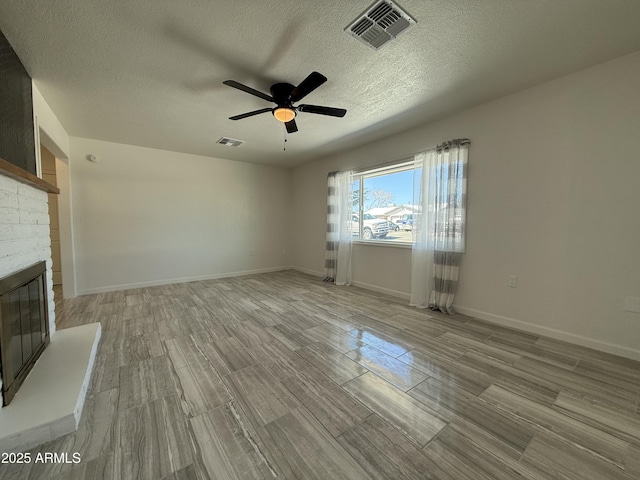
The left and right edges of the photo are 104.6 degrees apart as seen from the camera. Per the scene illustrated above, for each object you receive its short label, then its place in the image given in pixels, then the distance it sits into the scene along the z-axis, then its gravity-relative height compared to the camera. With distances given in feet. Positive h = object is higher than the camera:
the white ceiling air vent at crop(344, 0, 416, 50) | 5.19 +4.62
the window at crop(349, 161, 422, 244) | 12.43 +1.33
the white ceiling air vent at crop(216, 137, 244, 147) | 13.15 +4.65
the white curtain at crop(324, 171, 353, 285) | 15.10 -0.09
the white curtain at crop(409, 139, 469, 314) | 9.98 +0.16
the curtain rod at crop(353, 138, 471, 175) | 9.84 +3.41
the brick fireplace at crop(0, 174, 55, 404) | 4.98 -0.15
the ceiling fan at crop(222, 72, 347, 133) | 7.27 +3.81
